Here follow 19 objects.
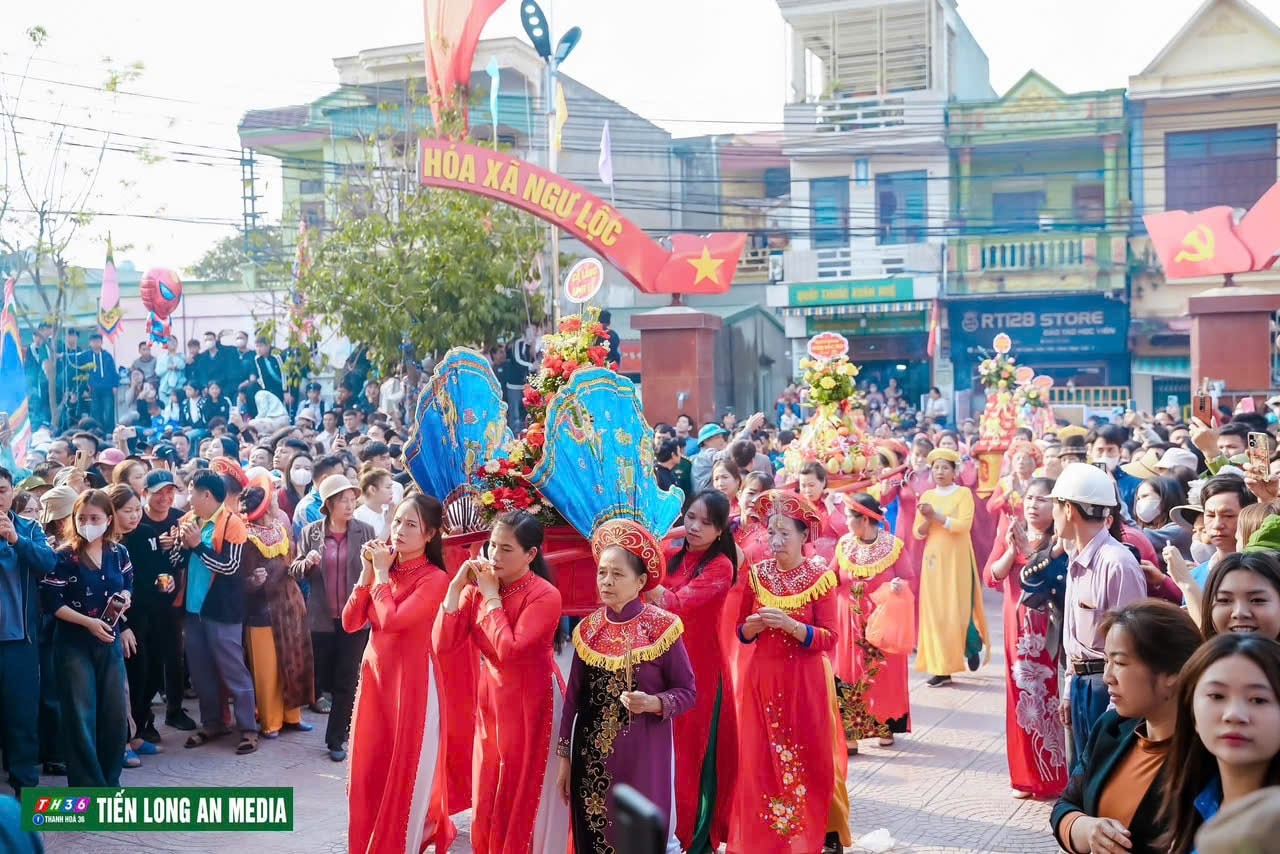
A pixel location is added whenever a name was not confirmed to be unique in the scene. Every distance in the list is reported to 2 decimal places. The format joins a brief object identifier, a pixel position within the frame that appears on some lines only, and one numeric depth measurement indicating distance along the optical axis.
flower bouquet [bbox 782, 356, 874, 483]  9.15
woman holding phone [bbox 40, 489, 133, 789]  6.48
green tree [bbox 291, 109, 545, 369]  15.88
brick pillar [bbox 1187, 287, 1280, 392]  14.78
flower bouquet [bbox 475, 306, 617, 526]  5.72
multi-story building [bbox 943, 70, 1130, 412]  26.02
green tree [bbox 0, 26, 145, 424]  16.34
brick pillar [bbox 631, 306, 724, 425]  14.62
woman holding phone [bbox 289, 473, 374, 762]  7.65
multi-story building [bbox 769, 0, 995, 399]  26.88
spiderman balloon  18.31
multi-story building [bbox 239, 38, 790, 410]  25.59
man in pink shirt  4.83
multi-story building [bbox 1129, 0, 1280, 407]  25.66
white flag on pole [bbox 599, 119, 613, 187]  20.00
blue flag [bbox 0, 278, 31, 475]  9.27
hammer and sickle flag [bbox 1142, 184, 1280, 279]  14.89
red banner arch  12.95
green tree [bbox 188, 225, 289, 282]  27.27
